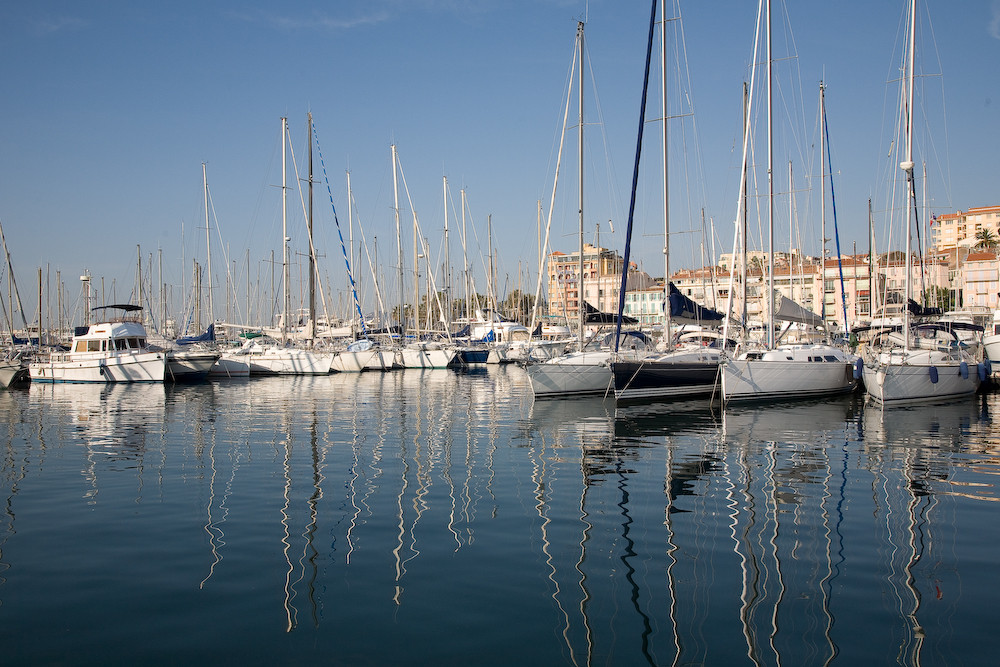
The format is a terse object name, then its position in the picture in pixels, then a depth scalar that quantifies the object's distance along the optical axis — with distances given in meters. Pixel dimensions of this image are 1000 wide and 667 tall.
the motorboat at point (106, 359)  38.78
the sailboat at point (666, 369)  24.92
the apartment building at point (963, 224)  139.38
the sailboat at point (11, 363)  36.91
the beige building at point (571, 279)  120.44
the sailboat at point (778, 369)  25.33
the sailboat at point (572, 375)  26.95
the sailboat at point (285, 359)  45.66
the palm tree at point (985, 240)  99.77
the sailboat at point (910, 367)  24.58
